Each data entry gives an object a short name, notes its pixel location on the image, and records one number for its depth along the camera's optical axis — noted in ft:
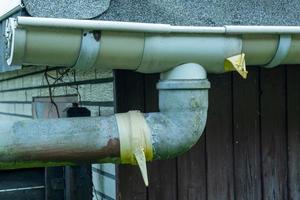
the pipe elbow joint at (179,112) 7.05
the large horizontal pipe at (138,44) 6.45
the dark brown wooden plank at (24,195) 11.44
